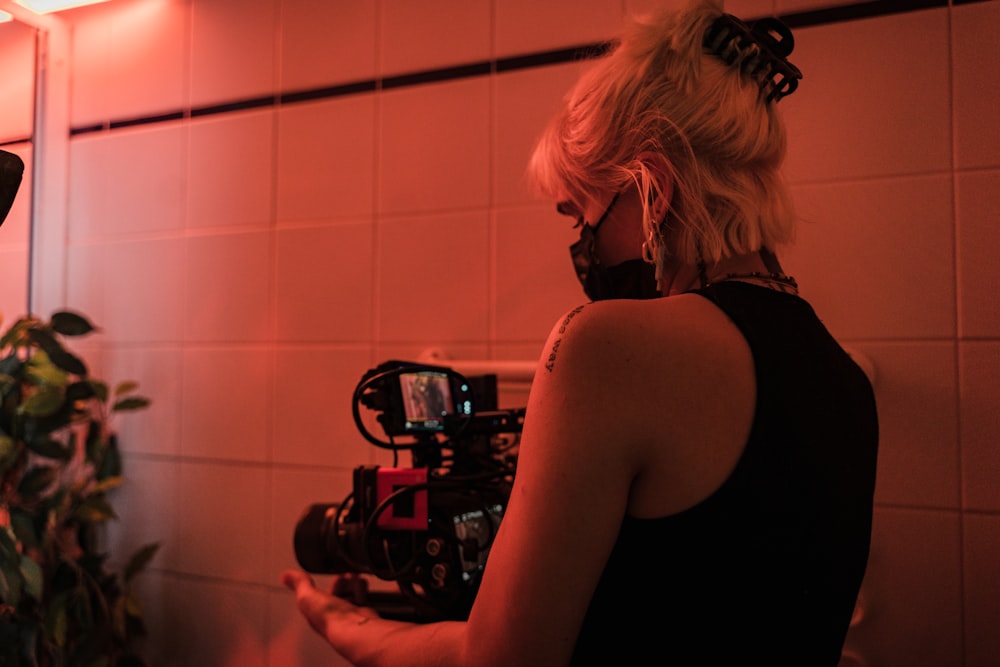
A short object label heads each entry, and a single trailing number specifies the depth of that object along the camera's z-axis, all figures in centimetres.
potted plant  162
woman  64
